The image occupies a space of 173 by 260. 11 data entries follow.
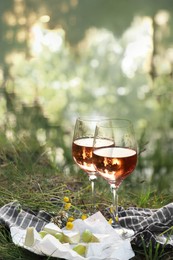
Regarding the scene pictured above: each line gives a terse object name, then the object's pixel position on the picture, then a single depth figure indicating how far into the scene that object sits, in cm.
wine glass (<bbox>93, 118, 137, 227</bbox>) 105
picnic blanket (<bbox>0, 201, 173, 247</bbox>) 107
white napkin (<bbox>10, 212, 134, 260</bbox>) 91
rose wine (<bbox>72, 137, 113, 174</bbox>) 114
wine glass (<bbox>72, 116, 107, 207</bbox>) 114
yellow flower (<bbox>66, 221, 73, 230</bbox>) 100
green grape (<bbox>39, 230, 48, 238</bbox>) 97
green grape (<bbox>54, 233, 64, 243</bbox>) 96
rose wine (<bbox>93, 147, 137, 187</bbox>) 104
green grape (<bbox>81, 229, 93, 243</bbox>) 97
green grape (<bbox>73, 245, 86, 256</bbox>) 93
